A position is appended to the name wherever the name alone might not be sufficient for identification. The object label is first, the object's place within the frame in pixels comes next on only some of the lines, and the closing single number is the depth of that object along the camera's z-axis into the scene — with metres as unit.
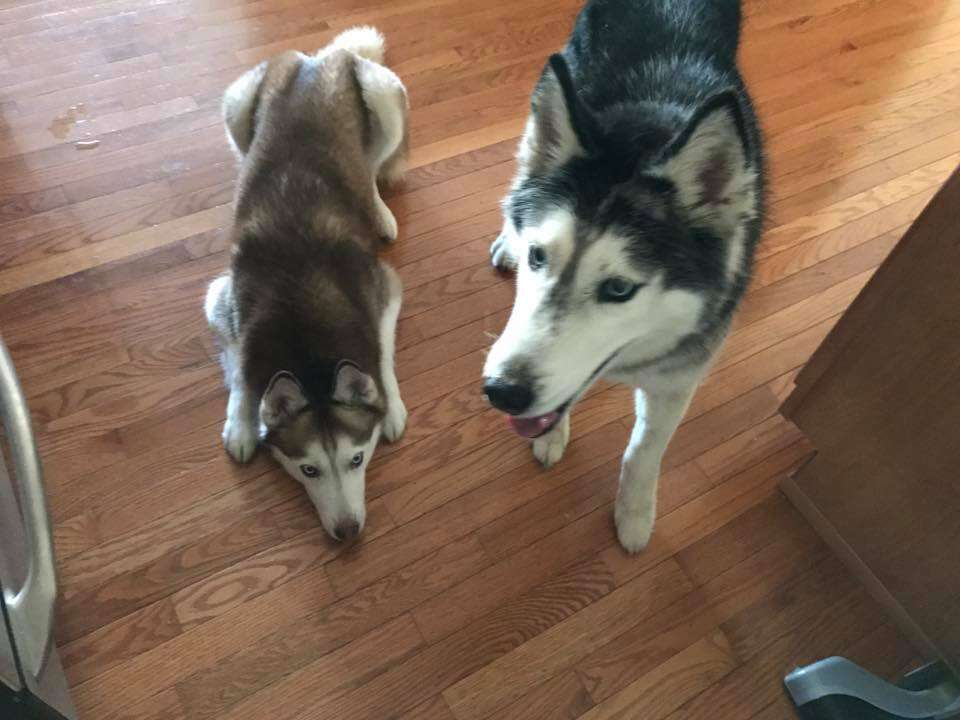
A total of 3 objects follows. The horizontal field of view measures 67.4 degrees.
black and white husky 1.31
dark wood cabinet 1.54
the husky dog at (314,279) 1.84
